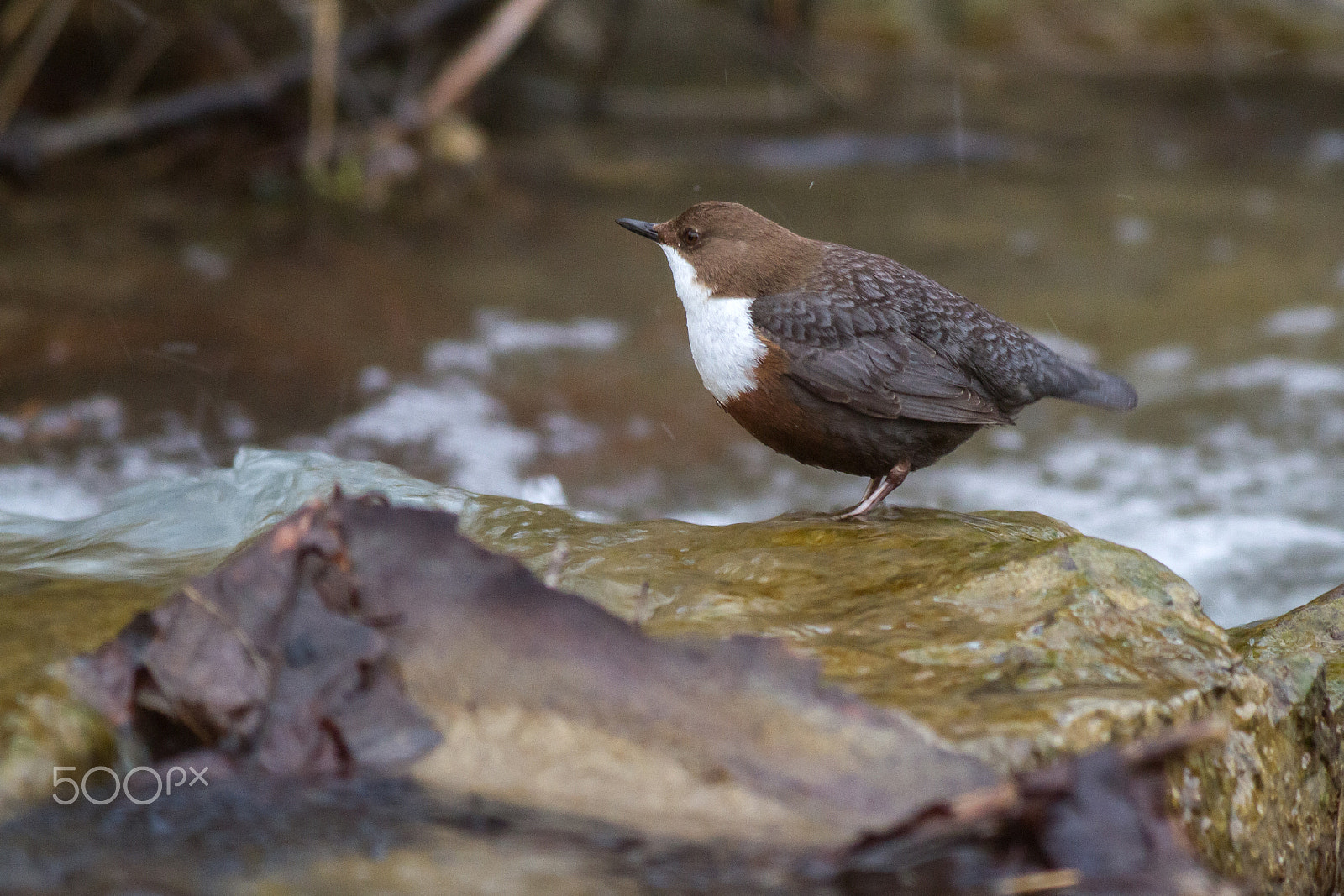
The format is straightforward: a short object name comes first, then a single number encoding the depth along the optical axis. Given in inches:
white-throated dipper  260.4
